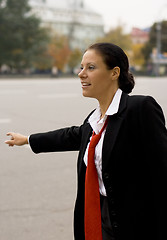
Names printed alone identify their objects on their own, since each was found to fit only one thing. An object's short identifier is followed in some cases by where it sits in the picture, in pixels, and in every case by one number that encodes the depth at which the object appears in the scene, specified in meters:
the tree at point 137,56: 71.65
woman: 1.78
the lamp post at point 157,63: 46.72
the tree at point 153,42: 66.06
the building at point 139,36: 118.06
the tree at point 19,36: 46.34
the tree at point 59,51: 59.28
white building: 95.81
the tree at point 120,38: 68.38
